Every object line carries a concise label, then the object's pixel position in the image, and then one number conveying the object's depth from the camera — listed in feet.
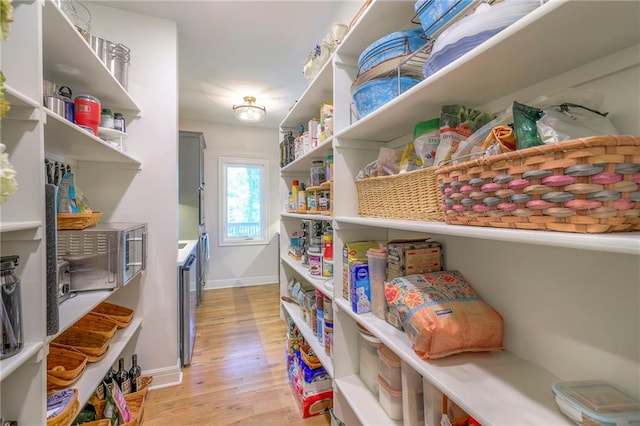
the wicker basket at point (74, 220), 4.15
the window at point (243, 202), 13.66
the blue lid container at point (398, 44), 2.98
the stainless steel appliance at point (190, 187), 9.70
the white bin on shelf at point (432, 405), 2.56
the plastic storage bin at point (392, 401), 3.09
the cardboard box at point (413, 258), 3.13
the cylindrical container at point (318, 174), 5.62
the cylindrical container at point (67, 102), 4.05
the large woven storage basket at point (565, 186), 1.28
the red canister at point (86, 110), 4.26
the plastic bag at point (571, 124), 1.61
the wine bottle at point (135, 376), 5.36
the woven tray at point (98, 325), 4.81
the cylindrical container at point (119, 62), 5.15
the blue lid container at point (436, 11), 2.26
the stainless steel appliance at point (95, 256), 4.20
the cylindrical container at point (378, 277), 3.34
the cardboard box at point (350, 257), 3.69
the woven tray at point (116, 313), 5.38
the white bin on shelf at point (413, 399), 2.81
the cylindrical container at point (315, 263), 5.41
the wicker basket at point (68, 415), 2.99
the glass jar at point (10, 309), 2.30
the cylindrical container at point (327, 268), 5.09
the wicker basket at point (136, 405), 4.88
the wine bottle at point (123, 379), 5.06
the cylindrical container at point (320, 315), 4.98
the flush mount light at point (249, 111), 9.97
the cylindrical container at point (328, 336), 4.50
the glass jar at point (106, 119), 5.16
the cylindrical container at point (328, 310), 4.55
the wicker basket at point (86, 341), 4.33
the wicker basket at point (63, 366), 3.52
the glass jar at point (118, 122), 5.40
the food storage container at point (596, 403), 1.55
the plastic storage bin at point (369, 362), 3.58
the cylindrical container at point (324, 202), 4.90
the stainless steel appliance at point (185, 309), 6.56
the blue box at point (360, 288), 3.50
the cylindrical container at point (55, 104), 3.67
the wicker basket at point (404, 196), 2.45
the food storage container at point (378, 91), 3.05
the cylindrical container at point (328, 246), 4.95
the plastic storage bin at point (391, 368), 3.10
